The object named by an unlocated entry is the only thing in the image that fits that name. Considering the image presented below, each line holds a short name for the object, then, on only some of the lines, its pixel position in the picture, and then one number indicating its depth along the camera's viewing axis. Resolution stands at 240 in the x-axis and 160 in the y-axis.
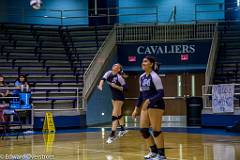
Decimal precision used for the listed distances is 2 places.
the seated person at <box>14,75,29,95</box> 21.08
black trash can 24.53
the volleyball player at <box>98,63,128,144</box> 15.38
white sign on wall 21.91
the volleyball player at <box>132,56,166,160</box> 10.59
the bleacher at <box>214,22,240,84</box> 26.43
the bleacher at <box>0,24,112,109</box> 24.92
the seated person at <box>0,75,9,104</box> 20.97
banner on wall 28.00
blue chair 17.90
